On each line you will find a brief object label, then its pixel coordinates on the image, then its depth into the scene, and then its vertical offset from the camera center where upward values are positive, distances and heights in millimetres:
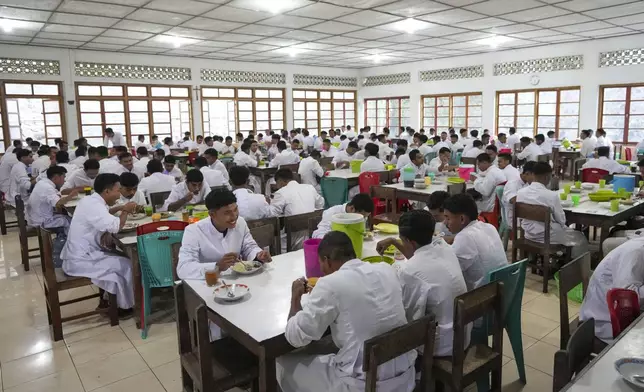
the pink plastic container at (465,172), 6609 -608
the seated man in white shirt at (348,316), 1929 -756
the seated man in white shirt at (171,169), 6321 -464
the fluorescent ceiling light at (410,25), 8188 +1855
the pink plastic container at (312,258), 2573 -685
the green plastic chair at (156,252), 3446 -851
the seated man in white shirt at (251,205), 4281 -651
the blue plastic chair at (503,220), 5102 -993
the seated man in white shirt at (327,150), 10133 -410
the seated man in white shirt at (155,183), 5578 -564
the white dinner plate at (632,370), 1581 -846
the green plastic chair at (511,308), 2465 -1026
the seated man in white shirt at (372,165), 6992 -510
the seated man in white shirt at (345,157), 8177 -478
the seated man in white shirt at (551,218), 4285 -818
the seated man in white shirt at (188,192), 4832 -613
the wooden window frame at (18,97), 10297 +775
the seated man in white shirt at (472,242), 2793 -671
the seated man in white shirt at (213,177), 6125 -562
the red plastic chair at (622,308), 2115 -809
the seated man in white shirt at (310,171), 7094 -587
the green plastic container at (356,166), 7480 -554
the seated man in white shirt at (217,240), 2877 -677
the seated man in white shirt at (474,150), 9285 -430
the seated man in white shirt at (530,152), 9883 -535
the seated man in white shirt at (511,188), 4910 -634
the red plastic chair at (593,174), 6065 -624
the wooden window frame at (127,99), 11352 +903
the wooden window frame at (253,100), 13421 +972
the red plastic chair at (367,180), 6434 -675
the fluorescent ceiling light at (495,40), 10172 +1926
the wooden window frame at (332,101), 15169 +977
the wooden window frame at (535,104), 11749 +584
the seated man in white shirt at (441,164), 7031 -525
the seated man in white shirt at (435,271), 2297 -686
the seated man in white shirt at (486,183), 5551 -643
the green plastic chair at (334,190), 6051 -762
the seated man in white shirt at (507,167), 5757 -489
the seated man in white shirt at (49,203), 5240 -719
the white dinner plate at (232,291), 2374 -812
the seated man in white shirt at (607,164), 7145 -582
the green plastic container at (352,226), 2652 -528
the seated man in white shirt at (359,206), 3521 -558
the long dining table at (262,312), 2047 -848
